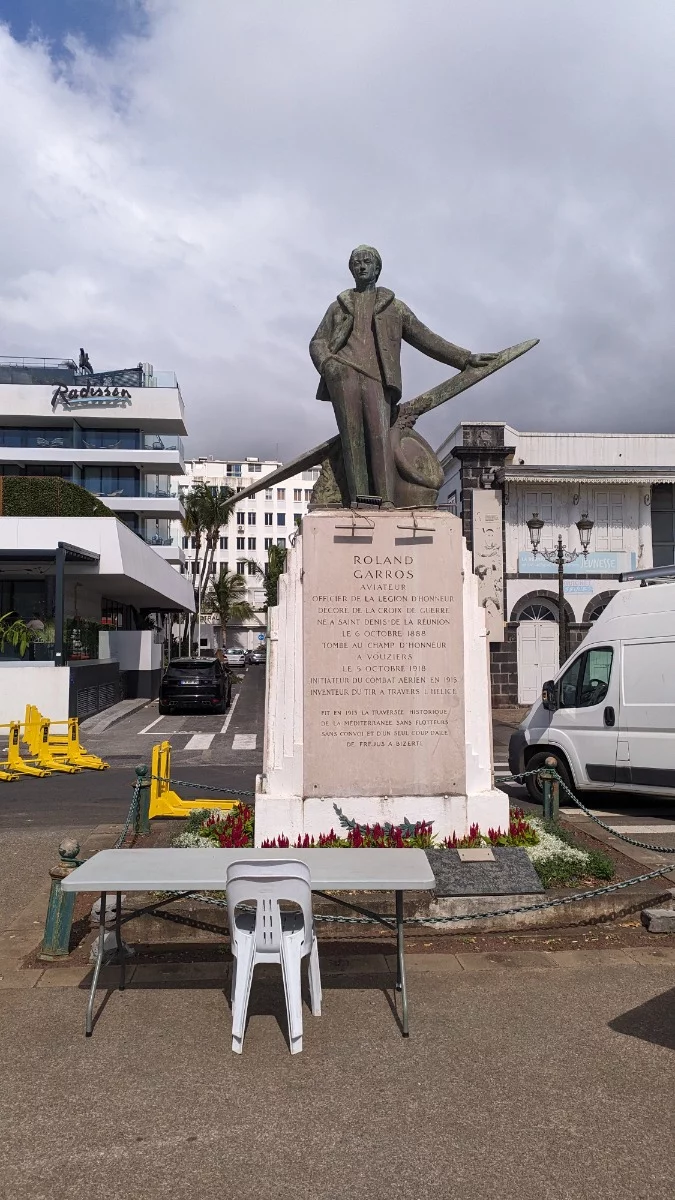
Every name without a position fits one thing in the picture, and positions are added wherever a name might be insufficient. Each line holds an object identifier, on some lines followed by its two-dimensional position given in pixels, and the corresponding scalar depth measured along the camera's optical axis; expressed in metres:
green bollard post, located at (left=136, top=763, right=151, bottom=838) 9.10
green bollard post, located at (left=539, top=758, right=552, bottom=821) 9.20
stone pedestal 7.51
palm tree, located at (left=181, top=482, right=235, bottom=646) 67.52
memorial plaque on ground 6.48
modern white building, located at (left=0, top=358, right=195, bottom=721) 24.64
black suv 27.16
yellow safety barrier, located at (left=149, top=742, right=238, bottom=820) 10.39
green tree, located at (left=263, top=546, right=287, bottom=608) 66.99
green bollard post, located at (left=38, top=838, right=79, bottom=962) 5.93
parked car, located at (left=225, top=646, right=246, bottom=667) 63.22
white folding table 4.71
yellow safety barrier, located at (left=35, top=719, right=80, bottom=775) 16.16
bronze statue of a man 8.23
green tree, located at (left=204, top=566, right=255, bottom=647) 79.69
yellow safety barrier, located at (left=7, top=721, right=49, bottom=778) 15.72
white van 11.03
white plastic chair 4.42
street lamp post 23.00
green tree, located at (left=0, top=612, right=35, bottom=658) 23.73
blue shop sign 29.67
